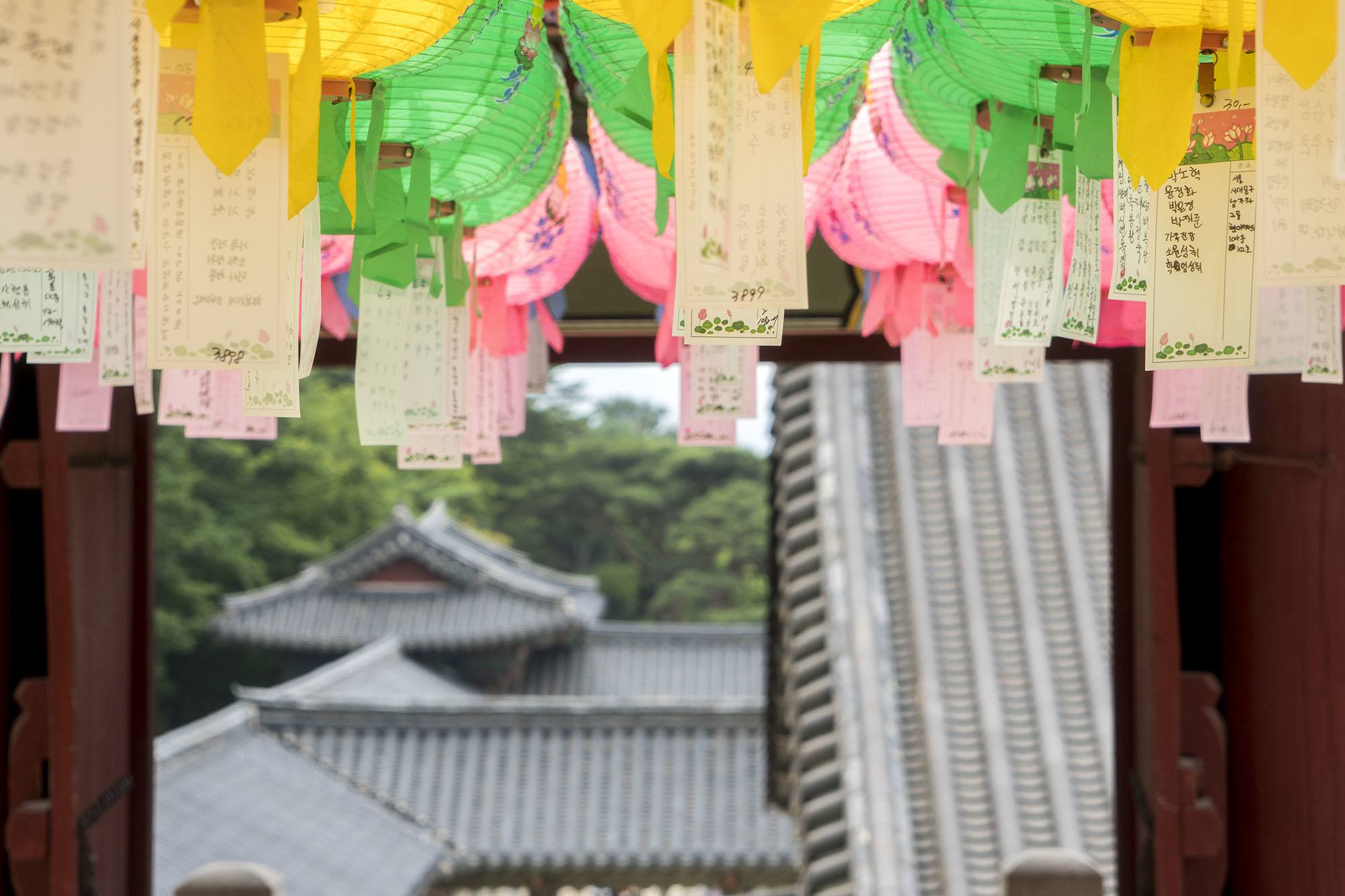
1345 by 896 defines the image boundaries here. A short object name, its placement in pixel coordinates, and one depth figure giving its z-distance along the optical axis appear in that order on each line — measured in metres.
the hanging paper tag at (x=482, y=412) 5.71
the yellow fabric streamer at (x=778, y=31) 4.57
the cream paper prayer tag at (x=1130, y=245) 4.88
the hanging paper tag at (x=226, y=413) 5.61
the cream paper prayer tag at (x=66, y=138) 4.41
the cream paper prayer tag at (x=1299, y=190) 4.60
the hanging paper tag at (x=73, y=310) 4.92
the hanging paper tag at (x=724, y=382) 5.58
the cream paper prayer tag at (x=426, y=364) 5.25
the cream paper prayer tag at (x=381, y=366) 5.18
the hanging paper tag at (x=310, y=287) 4.78
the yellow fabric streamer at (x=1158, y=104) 4.69
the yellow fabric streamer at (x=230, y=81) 4.57
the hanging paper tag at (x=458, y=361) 5.34
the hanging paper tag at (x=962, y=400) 5.62
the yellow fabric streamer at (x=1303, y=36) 4.54
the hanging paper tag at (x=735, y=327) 4.73
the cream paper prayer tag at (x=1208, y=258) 4.75
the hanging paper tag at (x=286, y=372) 4.66
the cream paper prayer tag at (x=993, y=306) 5.13
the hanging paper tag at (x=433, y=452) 5.56
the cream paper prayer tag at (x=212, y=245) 4.63
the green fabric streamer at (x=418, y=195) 5.14
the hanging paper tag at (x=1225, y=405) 5.55
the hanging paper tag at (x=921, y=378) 5.65
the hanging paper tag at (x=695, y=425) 5.68
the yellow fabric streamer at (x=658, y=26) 4.58
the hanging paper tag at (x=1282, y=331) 5.28
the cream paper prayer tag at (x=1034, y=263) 5.03
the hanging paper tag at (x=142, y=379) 5.21
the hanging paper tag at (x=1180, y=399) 5.68
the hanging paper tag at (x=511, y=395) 5.83
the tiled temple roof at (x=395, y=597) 43.85
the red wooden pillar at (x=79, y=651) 6.60
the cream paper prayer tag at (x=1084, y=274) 4.99
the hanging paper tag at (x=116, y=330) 5.24
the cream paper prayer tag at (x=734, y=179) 4.58
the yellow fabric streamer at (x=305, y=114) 4.64
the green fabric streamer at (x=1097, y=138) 4.89
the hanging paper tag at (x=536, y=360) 6.07
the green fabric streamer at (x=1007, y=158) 5.07
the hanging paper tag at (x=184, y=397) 5.54
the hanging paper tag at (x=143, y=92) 4.55
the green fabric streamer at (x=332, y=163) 4.89
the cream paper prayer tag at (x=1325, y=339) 5.25
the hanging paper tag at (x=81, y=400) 5.91
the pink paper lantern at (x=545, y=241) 5.56
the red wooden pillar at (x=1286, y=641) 6.37
